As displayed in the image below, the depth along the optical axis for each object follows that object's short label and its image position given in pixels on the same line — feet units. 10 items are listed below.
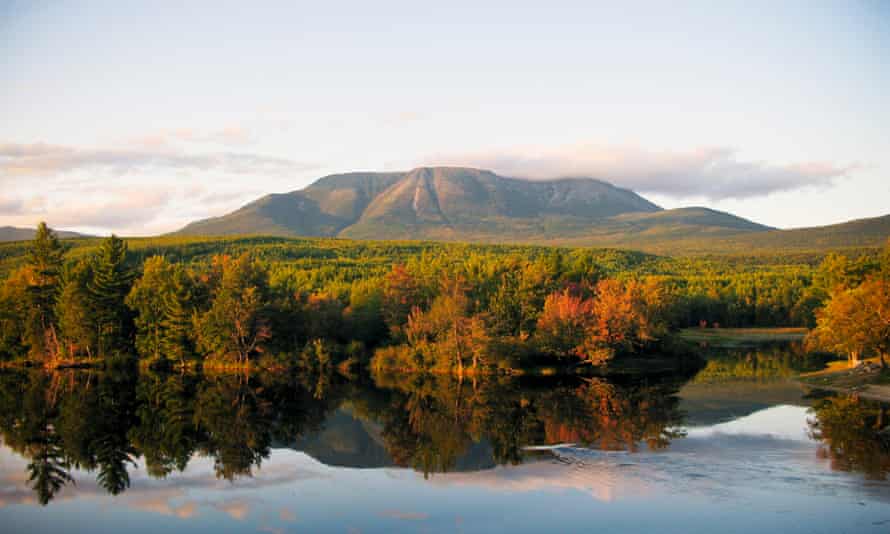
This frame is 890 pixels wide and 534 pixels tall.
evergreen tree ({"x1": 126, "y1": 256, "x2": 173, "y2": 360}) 242.58
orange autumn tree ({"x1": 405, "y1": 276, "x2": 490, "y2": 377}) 218.59
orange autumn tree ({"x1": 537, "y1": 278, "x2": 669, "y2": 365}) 228.43
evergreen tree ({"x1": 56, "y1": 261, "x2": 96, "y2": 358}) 237.25
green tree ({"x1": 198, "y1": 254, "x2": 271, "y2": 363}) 228.43
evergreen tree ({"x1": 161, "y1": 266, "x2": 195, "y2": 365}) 237.04
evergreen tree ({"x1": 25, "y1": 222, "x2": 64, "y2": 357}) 241.35
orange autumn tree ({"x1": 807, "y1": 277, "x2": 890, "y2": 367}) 180.04
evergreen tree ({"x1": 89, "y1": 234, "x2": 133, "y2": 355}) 245.24
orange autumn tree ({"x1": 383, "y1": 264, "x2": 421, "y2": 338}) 244.63
